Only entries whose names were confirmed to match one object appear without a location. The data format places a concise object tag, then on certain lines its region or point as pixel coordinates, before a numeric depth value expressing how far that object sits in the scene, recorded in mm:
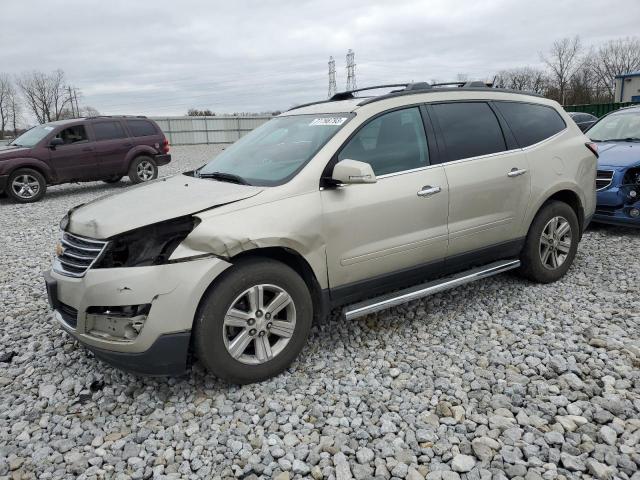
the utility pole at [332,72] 56453
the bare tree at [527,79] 59891
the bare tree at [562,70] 59688
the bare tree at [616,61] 62344
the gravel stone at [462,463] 2406
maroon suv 11164
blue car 6277
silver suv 2867
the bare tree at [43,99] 70062
